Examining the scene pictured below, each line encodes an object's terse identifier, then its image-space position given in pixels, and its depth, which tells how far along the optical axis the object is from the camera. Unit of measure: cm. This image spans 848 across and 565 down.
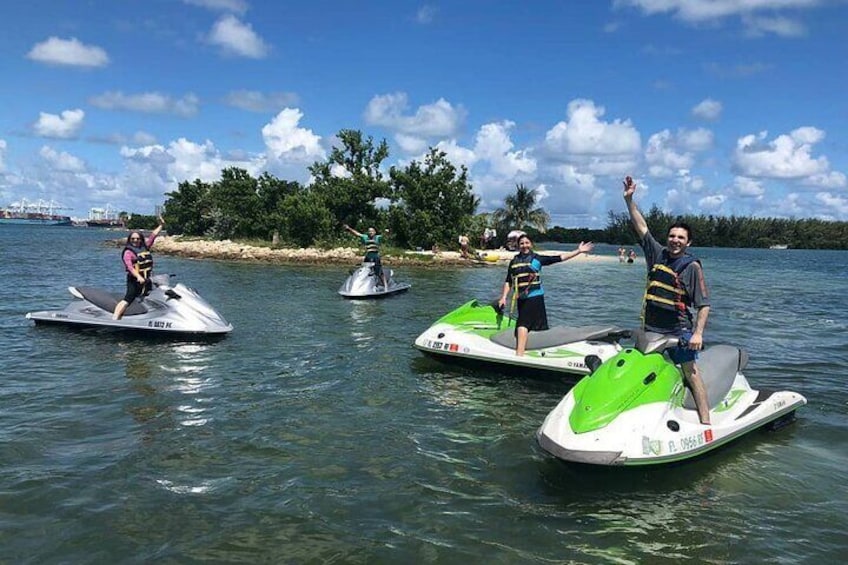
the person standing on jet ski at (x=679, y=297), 615
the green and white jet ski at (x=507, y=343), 934
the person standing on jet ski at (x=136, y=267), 1186
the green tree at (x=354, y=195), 5003
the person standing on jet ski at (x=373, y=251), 2077
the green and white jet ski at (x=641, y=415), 565
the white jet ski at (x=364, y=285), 2014
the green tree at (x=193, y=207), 6462
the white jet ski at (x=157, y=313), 1189
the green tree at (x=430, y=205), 4819
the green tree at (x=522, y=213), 6975
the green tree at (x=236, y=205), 5400
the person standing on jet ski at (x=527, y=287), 937
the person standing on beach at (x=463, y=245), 4468
